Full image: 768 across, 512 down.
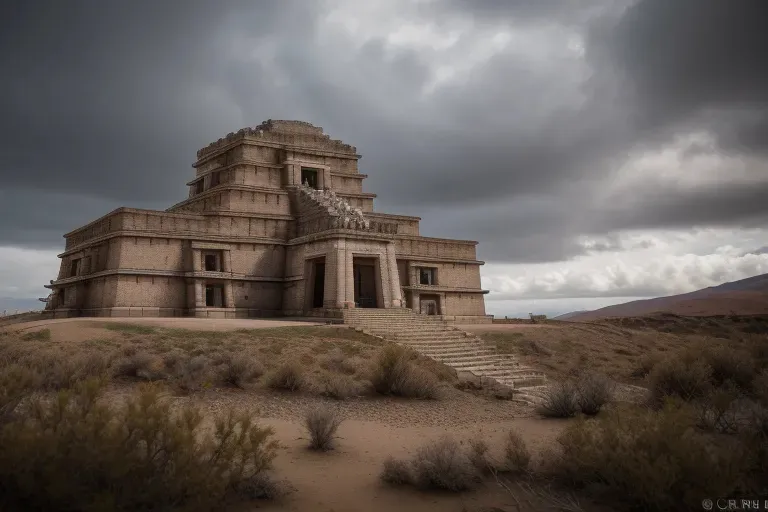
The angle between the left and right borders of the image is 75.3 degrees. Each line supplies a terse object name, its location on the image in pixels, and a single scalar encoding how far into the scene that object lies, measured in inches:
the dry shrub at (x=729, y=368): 542.9
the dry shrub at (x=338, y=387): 500.1
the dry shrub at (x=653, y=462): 209.8
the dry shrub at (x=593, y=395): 440.5
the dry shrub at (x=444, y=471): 265.4
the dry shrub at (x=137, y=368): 501.0
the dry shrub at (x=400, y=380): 531.5
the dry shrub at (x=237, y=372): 515.2
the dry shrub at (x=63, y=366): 431.5
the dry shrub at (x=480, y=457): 289.5
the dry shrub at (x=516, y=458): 285.7
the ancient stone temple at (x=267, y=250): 1051.9
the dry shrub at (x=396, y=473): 272.8
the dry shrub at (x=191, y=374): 481.7
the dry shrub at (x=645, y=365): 703.7
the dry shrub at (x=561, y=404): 440.8
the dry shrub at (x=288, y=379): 508.7
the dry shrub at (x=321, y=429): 332.8
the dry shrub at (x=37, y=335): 645.9
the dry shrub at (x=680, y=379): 473.1
